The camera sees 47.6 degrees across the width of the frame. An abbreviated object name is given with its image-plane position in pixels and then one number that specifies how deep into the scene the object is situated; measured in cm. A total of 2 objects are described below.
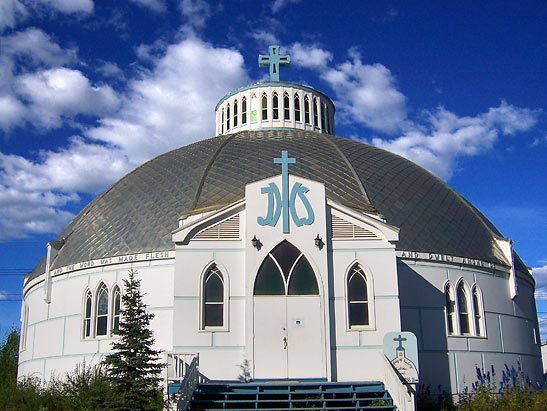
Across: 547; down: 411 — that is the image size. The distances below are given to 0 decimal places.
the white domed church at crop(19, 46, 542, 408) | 1747
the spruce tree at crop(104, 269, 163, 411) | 1472
